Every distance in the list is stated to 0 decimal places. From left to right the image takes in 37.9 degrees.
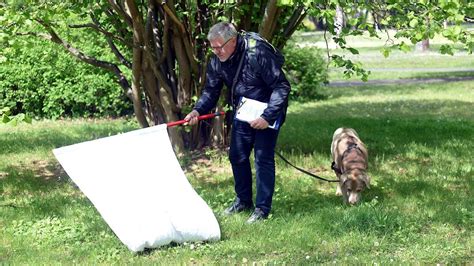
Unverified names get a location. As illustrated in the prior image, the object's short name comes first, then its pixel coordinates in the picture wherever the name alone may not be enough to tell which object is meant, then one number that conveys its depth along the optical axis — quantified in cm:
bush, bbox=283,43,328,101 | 1741
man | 571
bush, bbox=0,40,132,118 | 1378
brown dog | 682
